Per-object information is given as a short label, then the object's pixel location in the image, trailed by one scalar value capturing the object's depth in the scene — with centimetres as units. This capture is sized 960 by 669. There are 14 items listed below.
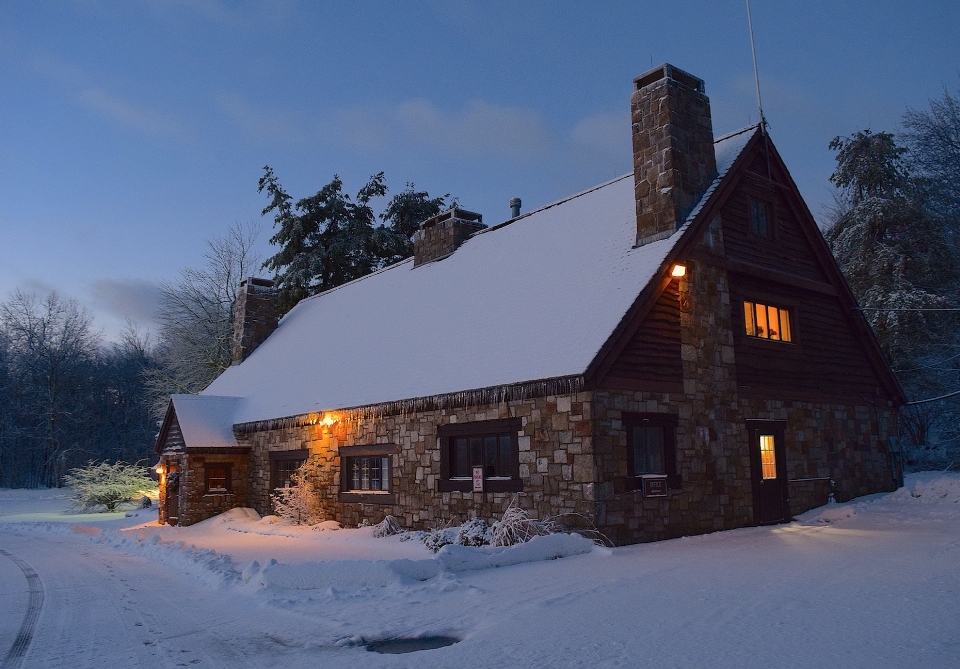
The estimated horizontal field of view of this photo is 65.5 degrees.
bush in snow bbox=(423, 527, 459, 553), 1200
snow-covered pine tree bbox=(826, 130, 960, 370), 2400
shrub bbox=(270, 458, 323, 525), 1755
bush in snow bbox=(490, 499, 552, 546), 1129
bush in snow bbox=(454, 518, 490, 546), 1168
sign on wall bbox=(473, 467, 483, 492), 1318
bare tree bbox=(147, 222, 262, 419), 3334
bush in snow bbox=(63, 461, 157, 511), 2855
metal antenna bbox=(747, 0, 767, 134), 1567
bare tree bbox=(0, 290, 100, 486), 4316
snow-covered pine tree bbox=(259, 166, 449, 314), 3797
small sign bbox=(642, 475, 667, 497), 1192
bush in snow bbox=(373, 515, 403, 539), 1473
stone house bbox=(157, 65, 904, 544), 1211
